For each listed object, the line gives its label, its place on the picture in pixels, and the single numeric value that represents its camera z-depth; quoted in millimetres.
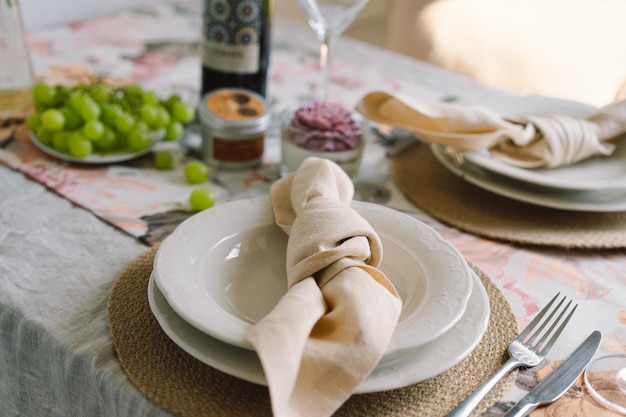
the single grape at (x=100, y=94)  900
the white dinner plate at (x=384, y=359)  500
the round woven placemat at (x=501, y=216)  799
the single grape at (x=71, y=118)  879
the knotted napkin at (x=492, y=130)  871
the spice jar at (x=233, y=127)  891
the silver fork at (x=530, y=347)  521
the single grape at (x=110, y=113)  885
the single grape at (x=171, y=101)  968
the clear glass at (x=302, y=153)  852
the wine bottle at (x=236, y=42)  907
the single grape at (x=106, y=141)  893
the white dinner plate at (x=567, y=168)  816
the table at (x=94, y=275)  583
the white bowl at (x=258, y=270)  527
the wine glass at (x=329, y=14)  894
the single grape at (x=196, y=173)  858
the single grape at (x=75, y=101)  870
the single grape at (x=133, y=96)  931
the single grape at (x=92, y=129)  864
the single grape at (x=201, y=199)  802
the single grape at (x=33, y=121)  911
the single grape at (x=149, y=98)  936
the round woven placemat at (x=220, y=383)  513
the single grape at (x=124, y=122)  884
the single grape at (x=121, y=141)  912
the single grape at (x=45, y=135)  898
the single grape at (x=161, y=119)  921
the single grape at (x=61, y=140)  883
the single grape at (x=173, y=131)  947
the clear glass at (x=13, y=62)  952
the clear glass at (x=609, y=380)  549
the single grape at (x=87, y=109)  868
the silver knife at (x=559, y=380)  528
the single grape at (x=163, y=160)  890
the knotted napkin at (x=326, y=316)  463
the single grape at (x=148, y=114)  912
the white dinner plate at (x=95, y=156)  879
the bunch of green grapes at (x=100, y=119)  870
